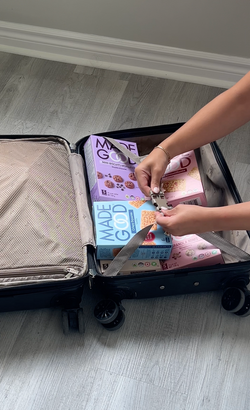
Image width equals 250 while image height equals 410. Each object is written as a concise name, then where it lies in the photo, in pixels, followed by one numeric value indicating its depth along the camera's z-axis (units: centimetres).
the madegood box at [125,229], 91
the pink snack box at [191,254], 94
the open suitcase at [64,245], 87
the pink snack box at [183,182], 101
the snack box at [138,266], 93
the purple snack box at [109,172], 101
